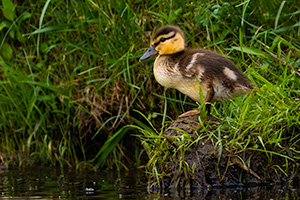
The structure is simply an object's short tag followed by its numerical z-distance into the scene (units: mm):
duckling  9484
